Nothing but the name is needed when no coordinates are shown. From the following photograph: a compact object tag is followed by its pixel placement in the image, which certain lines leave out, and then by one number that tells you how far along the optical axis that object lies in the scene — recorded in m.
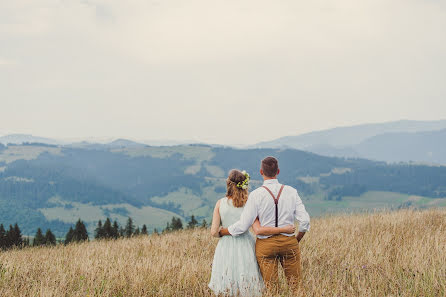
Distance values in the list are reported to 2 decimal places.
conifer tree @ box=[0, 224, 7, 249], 35.08
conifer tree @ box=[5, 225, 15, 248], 35.67
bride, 6.27
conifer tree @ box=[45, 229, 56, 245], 49.08
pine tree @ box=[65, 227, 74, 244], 53.97
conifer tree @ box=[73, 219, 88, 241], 38.03
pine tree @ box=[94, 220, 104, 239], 39.21
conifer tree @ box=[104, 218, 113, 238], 40.33
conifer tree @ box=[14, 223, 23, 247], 36.34
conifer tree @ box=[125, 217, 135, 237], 43.31
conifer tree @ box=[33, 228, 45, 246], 44.88
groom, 6.02
